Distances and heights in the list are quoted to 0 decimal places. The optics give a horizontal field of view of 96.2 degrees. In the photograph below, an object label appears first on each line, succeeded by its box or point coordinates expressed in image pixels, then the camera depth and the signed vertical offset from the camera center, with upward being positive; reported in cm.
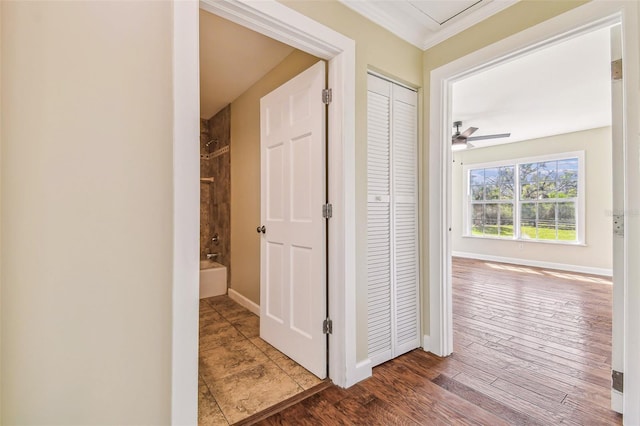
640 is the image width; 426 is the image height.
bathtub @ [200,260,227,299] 364 -86
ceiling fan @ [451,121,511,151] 437 +121
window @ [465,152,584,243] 534 +29
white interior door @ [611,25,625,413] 149 +1
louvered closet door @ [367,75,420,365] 204 -6
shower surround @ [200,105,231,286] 378 +40
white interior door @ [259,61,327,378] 189 -5
